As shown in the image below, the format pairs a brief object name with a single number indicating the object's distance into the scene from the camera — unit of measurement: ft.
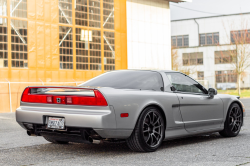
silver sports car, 17.34
